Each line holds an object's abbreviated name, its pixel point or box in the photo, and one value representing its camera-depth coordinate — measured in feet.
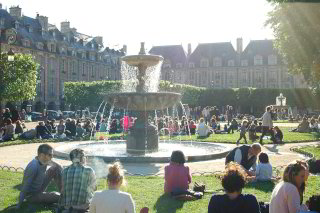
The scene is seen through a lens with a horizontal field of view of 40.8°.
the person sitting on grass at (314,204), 15.97
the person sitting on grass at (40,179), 26.23
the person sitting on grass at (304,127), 96.16
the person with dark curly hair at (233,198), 15.44
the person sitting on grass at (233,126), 94.30
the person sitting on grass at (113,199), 16.93
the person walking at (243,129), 66.59
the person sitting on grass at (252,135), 69.99
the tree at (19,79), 141.08
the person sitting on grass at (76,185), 22.22
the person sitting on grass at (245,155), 33.78
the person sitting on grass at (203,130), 82.33
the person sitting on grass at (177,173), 28.45
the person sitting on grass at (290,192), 18.03
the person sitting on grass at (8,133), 70.97
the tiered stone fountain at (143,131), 48.75
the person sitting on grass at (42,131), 76.13
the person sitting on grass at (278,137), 69.06
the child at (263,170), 33.37
